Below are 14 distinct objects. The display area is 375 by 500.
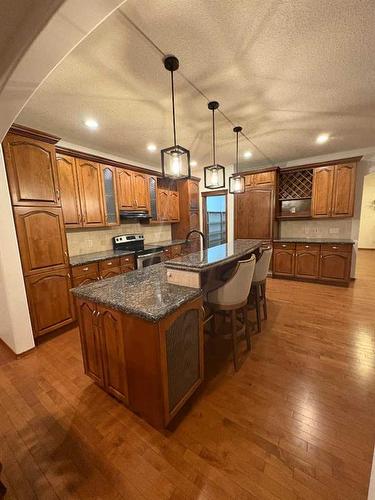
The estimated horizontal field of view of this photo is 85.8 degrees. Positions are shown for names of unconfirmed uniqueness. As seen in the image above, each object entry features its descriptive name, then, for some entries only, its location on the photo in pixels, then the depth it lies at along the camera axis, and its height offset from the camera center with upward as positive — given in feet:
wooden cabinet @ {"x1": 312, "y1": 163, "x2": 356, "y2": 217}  12.71 +1.53
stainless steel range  12.04 -1.76
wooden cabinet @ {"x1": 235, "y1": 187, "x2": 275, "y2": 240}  14.82 +0.25
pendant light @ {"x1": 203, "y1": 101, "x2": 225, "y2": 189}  7.67 +1.63
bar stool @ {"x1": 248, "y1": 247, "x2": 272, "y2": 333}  7.80 -2.29
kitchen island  4.09 -2.67
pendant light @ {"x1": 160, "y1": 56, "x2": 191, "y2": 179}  5.61 +1.66
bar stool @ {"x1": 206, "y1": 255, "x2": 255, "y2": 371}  5.83 -2.27
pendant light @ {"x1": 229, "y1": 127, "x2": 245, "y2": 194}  8.96 +1.51
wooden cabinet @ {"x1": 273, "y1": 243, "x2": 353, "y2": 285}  12.88 -3.14
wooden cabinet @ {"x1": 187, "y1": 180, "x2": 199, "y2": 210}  16.69 +2.06
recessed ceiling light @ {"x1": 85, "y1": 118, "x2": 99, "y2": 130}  8.32 +4.16
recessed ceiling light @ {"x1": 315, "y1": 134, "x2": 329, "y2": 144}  10.65 +4.15
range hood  12.29 +0.41
